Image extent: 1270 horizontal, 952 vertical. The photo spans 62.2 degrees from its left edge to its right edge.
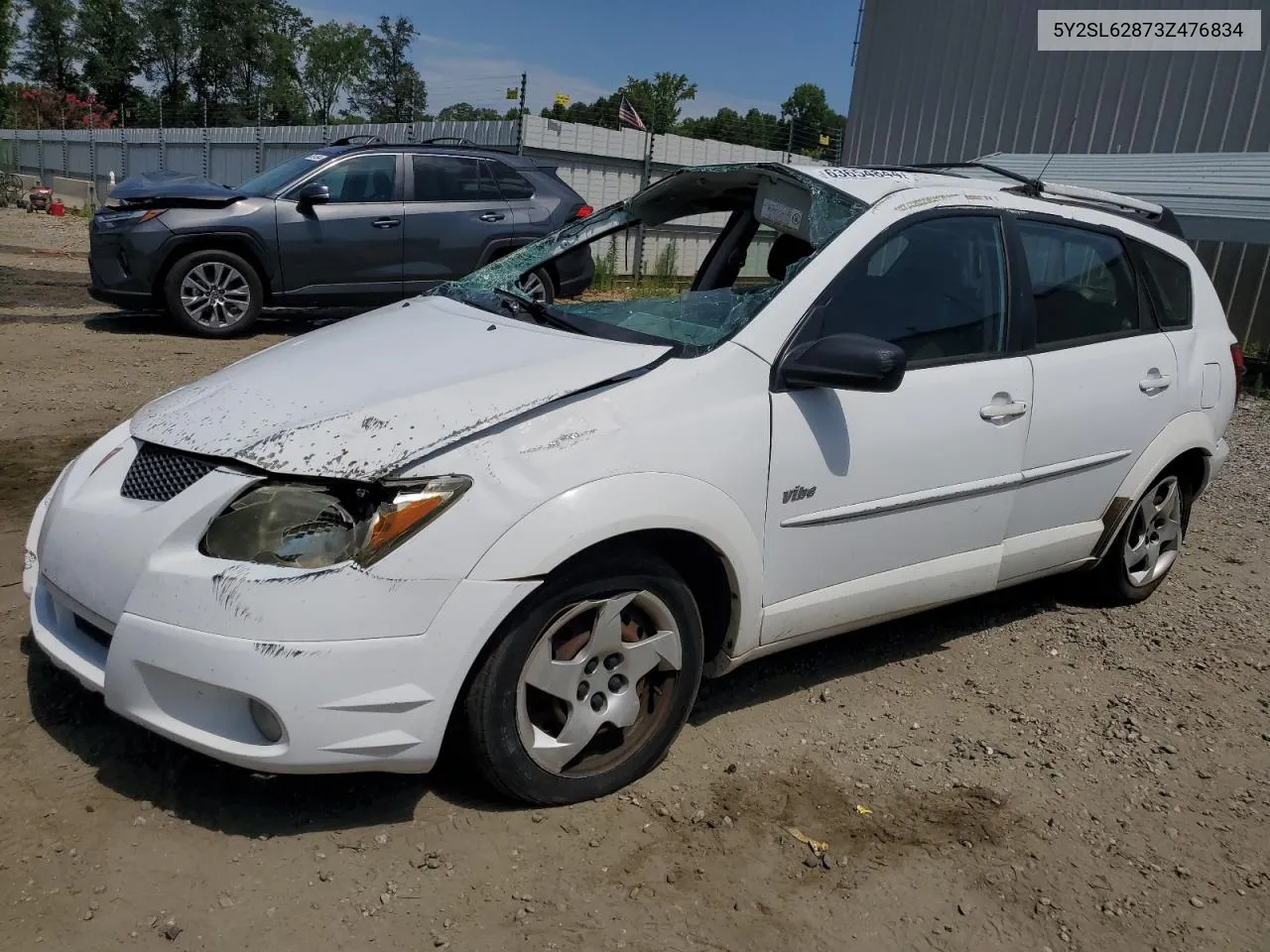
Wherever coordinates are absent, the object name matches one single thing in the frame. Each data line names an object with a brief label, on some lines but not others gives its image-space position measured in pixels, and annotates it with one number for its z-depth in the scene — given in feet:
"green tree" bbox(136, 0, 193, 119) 186.09
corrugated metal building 36.60
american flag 54.95
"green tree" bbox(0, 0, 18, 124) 75.97
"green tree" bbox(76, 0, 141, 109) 189.06
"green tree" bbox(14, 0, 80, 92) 189.78
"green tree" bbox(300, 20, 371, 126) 216.54
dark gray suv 30.01
